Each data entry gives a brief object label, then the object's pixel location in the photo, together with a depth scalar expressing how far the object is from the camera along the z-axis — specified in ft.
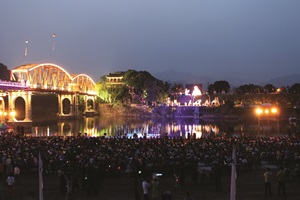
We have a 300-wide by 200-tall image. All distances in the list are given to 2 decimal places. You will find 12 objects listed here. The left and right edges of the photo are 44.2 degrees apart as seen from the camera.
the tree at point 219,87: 622.95
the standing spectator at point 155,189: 48.88
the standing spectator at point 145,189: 48.16
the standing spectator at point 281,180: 53.98
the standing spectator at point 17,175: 61.72
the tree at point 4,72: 575.34
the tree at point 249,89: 609.33
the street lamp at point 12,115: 278.32
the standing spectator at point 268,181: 53.36
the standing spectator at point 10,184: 54.03
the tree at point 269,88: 621.56
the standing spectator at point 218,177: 57.72
